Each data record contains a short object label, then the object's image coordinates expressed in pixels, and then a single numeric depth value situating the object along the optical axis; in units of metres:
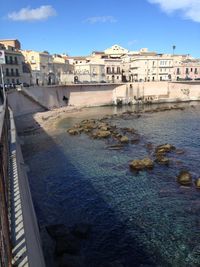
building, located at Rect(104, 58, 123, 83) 102.62
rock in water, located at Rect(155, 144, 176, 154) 31.66
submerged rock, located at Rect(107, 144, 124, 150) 34.01
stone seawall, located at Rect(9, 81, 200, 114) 74.04
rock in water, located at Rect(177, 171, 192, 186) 22.42
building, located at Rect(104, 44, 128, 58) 130.62
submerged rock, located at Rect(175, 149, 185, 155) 31.33
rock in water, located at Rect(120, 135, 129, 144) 36.94
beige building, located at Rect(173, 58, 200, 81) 103.62
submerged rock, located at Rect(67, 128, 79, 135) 43.73
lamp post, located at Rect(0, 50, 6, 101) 35.21
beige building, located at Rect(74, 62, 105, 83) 98.69
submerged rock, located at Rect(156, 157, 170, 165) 27.54
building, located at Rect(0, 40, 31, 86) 68.22
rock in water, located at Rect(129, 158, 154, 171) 26.19
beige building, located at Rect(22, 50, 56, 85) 88.88
